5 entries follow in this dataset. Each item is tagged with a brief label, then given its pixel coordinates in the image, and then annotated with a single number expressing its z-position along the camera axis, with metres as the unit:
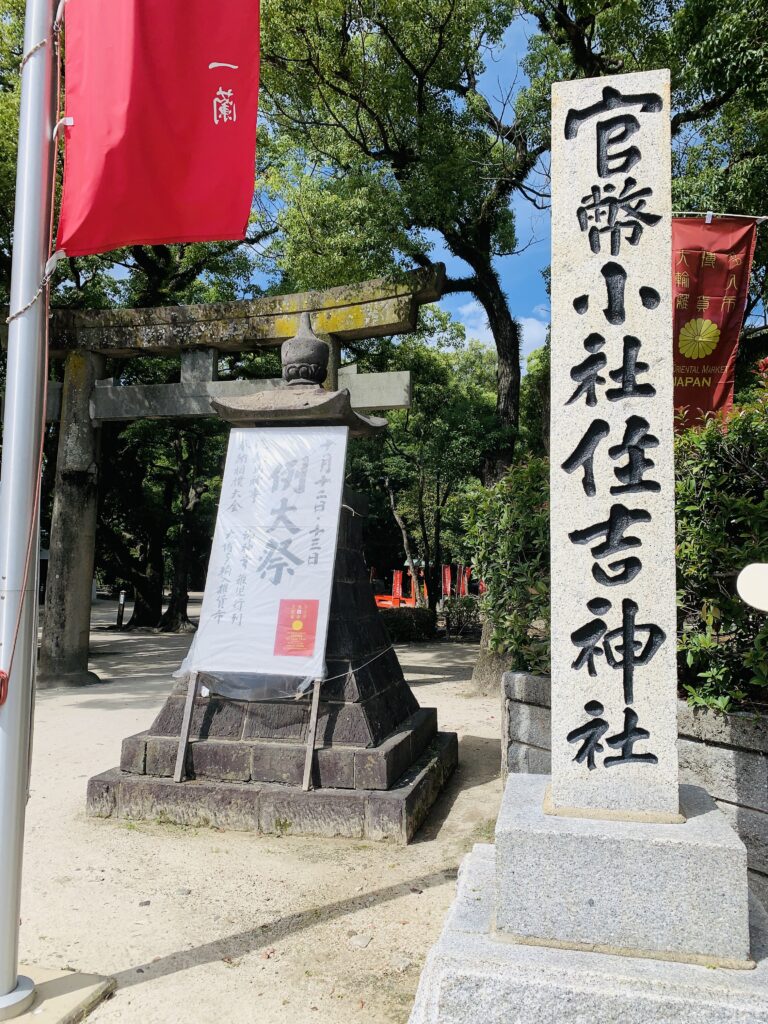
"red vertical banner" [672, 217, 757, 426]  5.90
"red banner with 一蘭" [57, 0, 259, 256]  2.80
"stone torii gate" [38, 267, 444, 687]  9.00
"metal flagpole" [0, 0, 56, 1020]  2.62
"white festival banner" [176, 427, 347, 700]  5.02
